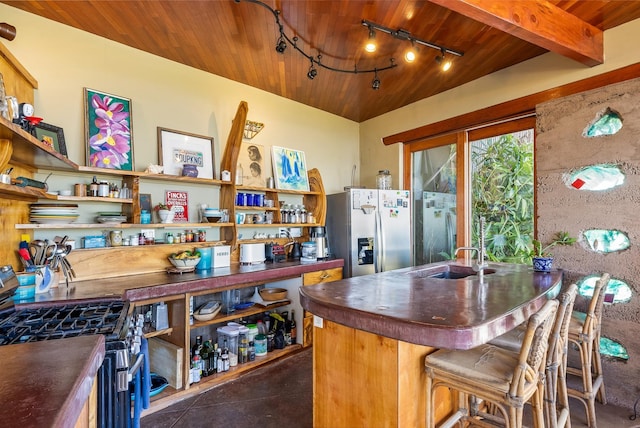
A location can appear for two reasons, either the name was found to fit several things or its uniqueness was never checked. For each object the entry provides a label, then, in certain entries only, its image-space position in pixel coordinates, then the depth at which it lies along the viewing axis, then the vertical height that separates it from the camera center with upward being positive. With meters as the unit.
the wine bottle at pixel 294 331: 3.29 -1.21
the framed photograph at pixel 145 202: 2.80 +0.13
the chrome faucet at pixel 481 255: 2.23 -0.30
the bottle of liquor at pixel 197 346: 2.68 -1.12
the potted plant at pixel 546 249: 2.49 -0.31
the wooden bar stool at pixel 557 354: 1.52 -0.74
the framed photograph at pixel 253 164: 3.52 +0.59
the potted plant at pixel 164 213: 2.78 +0.03
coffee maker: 3.65 -0.30
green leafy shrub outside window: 3.28 +0.23
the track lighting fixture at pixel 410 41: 2.42 +1.44
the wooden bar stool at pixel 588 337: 2.02 -0.79
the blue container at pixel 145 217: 2.70 +0.00
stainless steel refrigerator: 3.71 -0.17
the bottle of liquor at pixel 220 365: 2.70 -1.27
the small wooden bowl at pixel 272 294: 3.26 -0.81
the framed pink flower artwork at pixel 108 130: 2.55 +0.72
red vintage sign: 2.98 +0.13
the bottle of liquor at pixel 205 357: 2.63 -1.19
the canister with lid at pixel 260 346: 2.99 -1.23
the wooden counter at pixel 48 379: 0.63 -0.41
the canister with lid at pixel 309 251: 3.59 -0.40
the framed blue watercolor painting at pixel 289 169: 3.75 +0.57
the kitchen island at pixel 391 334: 1.24 -0.48
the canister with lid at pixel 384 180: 4.26 +0.47
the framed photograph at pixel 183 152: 2.96 +0.63
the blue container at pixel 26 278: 1.90 -0.36
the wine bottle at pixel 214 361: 2.69 -1.23
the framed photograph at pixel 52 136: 2.26 +0.60
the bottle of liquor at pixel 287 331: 3.23 -1.19
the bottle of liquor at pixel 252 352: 2.95 -1.28
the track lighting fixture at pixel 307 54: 2.32 +1.48
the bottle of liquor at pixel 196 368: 2.50 -1.21
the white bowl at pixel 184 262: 2.73 -0.39
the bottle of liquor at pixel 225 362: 2.73 -1.26
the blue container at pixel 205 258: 2.88 -0.39
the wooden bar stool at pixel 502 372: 1.27 -0.68
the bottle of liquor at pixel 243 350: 2.90 -1.23
